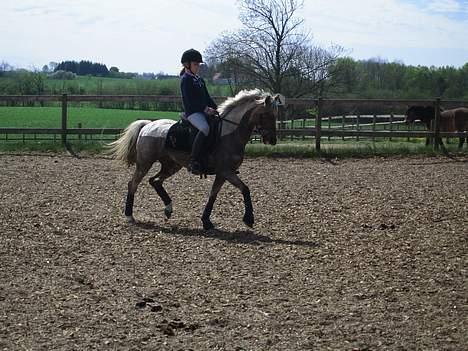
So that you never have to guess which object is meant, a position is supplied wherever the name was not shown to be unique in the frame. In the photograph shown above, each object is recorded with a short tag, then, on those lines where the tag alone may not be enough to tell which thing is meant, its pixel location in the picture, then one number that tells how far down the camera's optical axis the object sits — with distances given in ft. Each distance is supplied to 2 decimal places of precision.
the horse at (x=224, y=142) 30.09
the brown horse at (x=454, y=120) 78.23
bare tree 111.86
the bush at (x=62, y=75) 272.10
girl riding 30.12
